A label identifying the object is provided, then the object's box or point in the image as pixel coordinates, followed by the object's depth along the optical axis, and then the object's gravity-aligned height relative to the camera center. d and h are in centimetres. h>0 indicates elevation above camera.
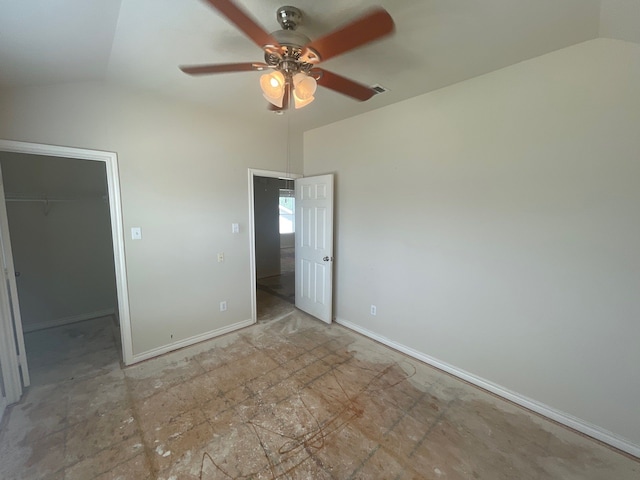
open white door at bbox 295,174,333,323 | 332 -46
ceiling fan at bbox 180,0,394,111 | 104 +78
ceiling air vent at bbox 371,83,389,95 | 229 +114
